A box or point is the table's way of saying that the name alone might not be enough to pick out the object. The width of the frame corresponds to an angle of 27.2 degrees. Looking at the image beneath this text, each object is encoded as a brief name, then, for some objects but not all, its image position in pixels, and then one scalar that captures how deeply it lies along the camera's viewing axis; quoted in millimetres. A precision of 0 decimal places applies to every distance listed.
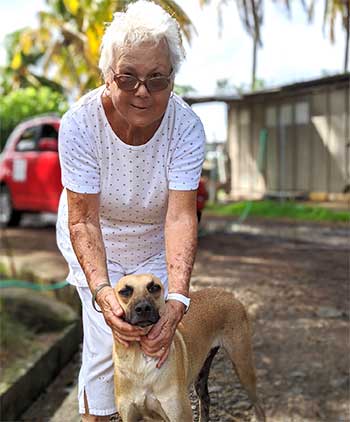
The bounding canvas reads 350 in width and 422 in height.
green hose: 7812
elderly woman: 2580
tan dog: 2557
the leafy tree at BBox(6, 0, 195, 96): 6992
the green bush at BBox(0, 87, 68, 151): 15479
